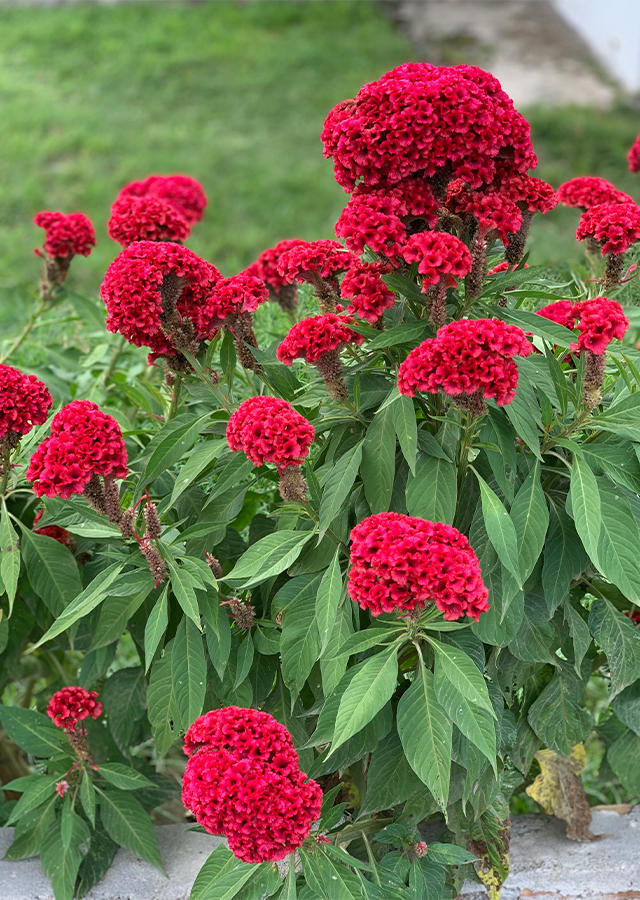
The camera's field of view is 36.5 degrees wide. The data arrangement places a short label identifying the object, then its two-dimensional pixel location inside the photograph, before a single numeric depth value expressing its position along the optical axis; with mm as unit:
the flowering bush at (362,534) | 1574
